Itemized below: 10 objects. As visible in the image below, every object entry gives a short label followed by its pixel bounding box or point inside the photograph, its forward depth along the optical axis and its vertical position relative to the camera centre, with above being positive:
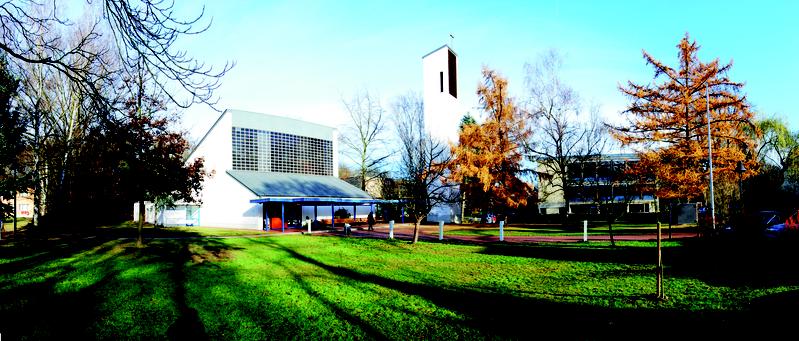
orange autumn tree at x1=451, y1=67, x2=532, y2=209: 34.00 +3.98
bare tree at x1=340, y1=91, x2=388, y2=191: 50.78 +5.46
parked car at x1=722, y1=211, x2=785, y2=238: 17.88 -1.43
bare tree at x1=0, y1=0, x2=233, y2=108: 5.21 +1.98
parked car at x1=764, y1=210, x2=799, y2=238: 15.70 -1.45
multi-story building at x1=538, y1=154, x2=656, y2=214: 27.20 +0.79
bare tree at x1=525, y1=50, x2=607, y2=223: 31.41 +3.70
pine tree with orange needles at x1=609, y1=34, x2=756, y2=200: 25.70 +4.04
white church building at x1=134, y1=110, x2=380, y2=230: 33.50 +1.33
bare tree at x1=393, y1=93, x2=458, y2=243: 21.38 +1.24
